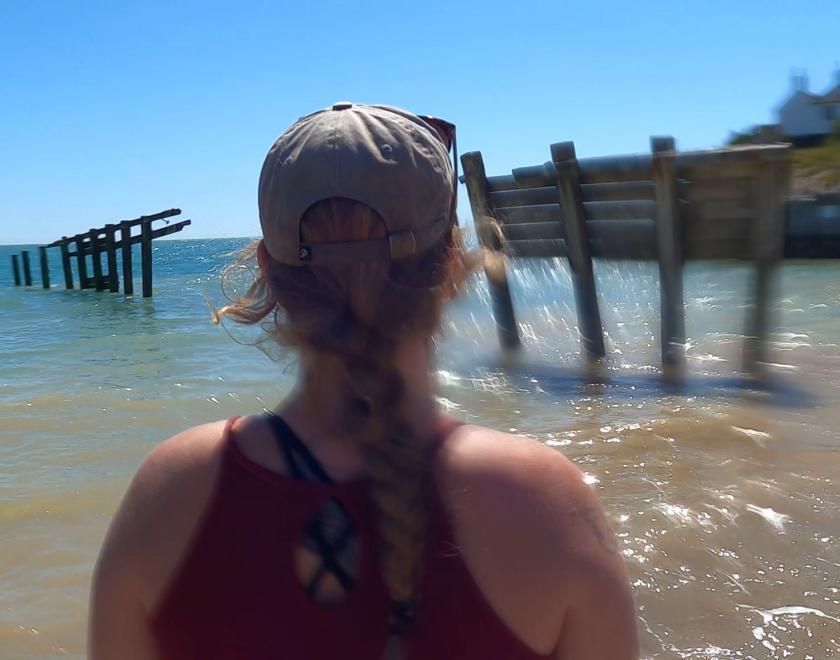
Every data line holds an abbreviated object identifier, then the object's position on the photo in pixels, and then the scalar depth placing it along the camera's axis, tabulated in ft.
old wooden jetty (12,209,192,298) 73.31
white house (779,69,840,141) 157.58
